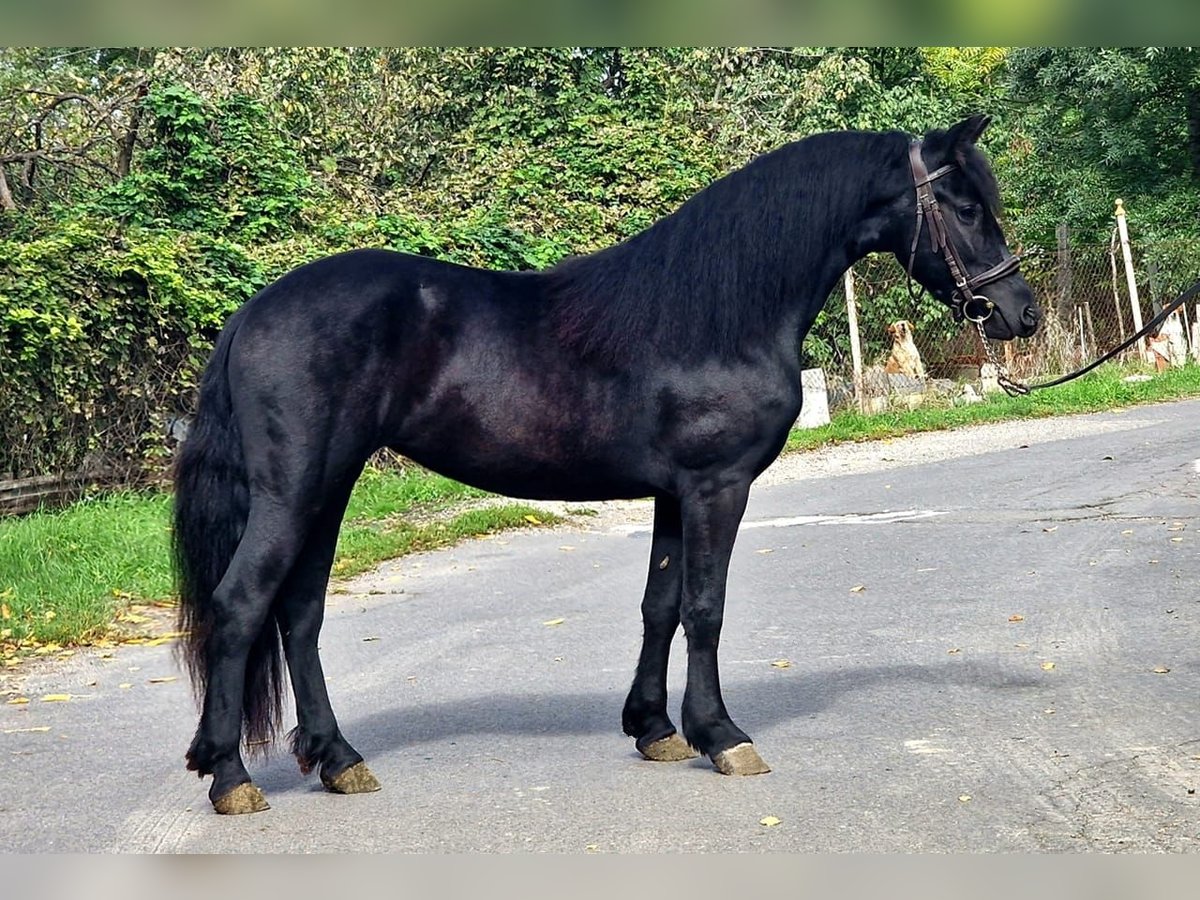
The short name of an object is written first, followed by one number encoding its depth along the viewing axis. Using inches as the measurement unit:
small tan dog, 746.8
